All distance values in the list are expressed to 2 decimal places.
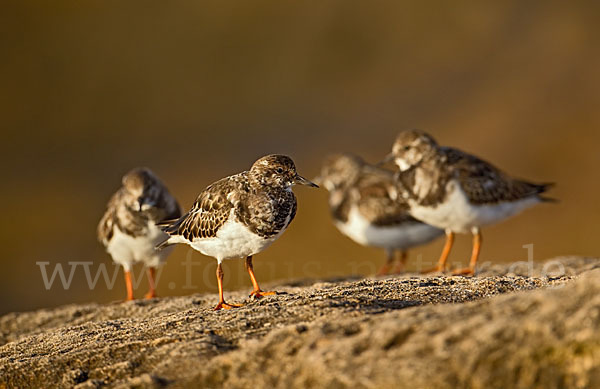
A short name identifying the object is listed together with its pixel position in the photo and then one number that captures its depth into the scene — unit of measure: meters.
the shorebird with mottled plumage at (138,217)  15.97
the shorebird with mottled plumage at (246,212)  11.58
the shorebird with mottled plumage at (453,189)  16.56
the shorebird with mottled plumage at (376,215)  19.58
